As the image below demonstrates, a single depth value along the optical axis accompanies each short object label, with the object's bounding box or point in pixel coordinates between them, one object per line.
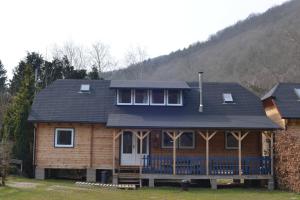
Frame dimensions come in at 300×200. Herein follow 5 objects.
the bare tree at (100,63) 60.81
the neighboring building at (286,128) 21.06
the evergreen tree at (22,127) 26.78
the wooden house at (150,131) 24.28
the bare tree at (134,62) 66.19
